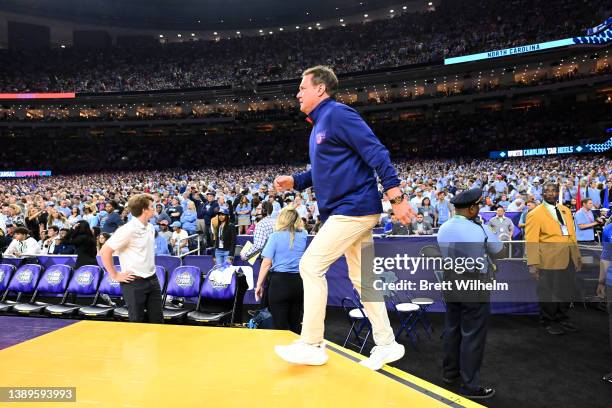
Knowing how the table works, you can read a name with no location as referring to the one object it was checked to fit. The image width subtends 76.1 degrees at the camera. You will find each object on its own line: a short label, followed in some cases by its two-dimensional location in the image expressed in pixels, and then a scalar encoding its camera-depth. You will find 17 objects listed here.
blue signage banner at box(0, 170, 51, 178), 36.78
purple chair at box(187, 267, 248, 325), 5.26
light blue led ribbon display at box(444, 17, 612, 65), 25.53
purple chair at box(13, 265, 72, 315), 6.15
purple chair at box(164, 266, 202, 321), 5.70
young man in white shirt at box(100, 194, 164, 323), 3.77
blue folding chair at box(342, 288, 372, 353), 4.95
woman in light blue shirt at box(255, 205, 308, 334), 4.11
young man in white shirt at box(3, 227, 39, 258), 7.70
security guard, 3.91
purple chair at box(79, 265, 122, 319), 5.54
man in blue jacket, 2.18
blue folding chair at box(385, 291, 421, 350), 5.15
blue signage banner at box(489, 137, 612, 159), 25.92
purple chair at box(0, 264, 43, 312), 6.28
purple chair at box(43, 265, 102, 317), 6.06
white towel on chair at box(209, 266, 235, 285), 5.46
